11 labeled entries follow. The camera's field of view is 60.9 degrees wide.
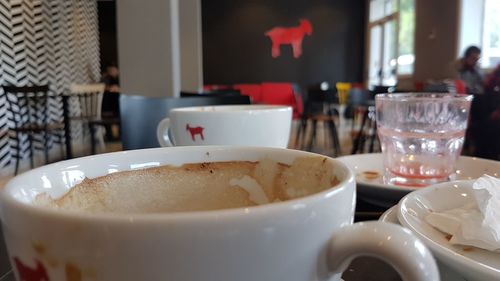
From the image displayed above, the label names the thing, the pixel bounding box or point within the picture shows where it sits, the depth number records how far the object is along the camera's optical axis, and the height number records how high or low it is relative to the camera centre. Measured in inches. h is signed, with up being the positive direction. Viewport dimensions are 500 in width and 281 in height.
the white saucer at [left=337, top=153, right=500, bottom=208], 18.5 -4.7
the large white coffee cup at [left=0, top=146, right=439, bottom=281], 6.3 -2.5
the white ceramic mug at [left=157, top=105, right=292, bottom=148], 20.0 -2.0
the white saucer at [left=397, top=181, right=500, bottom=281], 10.0 -4.2
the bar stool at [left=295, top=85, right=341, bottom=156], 194.5 -14.3
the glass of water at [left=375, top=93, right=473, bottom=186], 22.7 -2.7
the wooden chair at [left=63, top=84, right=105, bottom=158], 190.1 -8.2
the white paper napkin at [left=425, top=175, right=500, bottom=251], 12.5 -4.3
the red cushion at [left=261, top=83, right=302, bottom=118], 298.4 -5.8
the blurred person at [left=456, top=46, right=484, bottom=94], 155.2 +5.3
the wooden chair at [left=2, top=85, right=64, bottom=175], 148.6 -11.2
